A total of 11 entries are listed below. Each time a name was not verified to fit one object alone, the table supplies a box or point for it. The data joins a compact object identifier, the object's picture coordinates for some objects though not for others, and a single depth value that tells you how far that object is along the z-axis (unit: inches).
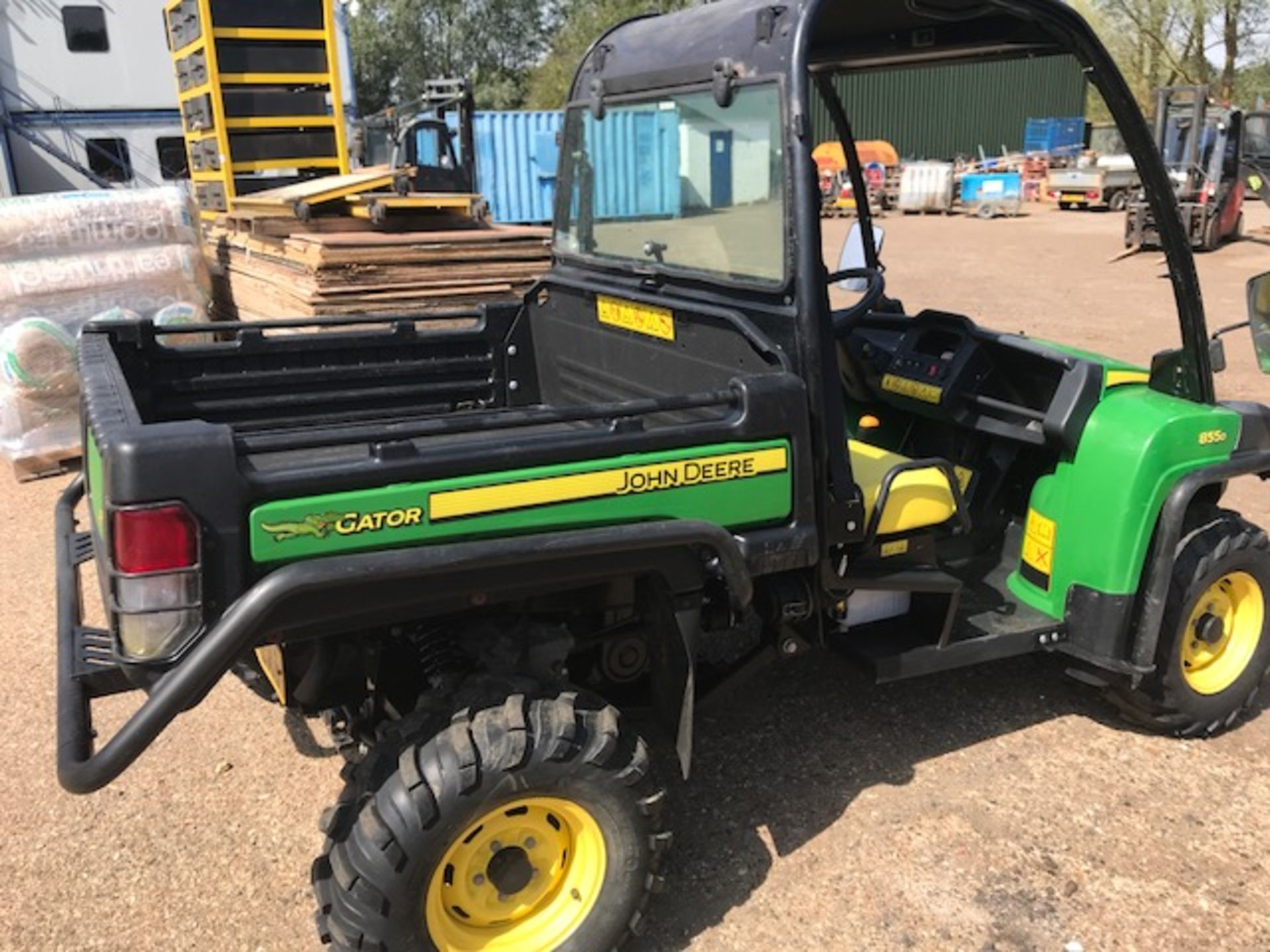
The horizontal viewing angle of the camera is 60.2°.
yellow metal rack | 379.6
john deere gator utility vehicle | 88.5
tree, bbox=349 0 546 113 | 1587.1
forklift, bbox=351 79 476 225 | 326.0
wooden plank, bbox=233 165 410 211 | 319.0
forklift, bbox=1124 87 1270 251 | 648.4
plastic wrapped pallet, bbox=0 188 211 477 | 249.6
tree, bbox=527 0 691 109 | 1566.2
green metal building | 1349.7
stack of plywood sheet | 261.1
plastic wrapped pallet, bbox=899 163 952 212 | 1031.6
